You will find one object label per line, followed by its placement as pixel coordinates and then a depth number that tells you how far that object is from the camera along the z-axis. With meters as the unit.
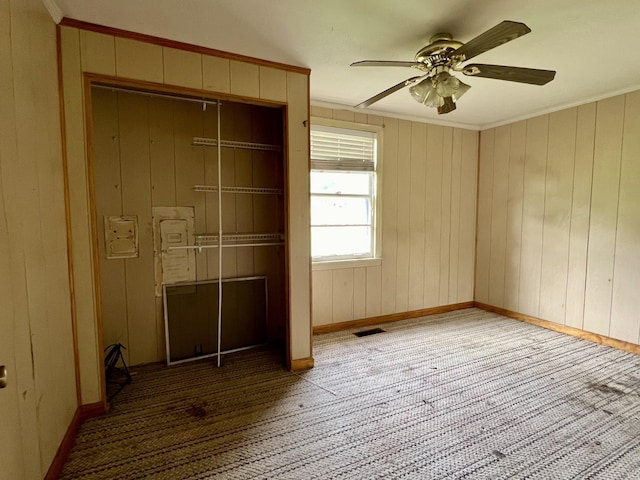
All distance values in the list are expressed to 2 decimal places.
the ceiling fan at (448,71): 1.77
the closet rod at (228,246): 2.83
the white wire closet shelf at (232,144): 2.79
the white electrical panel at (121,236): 2.62
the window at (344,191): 3.46
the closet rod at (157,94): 2.36
